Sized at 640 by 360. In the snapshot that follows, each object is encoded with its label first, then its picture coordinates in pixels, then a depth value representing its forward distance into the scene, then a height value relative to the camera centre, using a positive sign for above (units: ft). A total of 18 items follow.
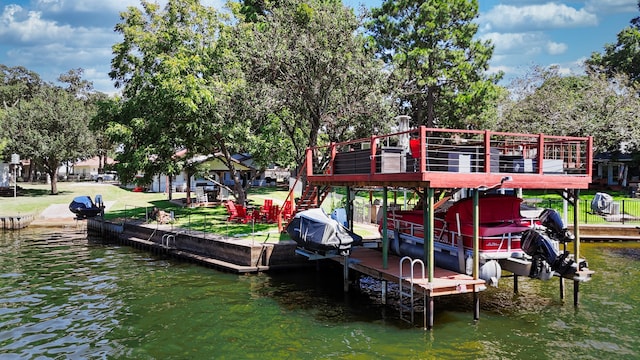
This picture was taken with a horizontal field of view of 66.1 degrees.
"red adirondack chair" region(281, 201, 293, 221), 79.92 -5.20
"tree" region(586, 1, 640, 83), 176.45 +45.21
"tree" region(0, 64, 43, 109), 255.68 +53.45
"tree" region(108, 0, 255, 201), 75.25 +14.78
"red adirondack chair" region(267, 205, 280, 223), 82.79 -5.88
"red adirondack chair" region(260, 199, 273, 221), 83.82 -5.47
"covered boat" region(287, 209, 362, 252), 49.06 -5.58
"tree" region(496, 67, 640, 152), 128.26 +17.10
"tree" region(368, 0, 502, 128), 118.32 +29.76
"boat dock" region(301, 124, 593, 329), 40.86 +0.05
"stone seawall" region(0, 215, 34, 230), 104.42 -9.10
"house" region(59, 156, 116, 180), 279.90 +6.78
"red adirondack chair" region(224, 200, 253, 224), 84.47 -6.09
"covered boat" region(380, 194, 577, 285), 41.83 -5.63
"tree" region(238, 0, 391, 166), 71.15 +16.51
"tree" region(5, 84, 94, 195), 148.25 +14.78
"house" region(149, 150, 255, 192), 100.59 +0.38
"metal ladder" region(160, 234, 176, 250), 74.28 -9.43
